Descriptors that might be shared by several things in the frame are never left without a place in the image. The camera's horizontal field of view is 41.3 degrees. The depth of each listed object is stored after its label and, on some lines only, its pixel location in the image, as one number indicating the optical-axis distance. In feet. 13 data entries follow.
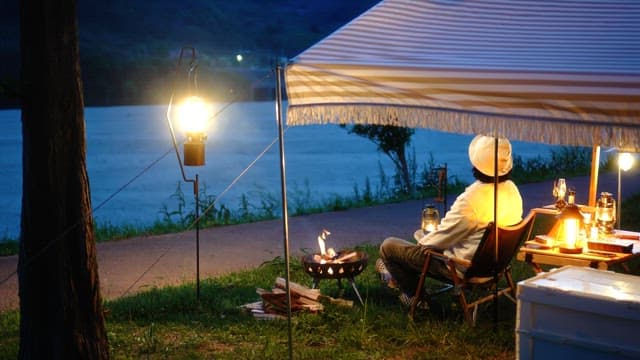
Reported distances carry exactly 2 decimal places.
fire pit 20.35
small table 18.70
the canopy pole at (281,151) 15.12
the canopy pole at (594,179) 21.67
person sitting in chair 19.01
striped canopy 13.70
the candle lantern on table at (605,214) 20.58
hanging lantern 20.45
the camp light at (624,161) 24.41
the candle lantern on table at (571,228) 19.10
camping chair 18.81
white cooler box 12.88
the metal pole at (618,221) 26.77
